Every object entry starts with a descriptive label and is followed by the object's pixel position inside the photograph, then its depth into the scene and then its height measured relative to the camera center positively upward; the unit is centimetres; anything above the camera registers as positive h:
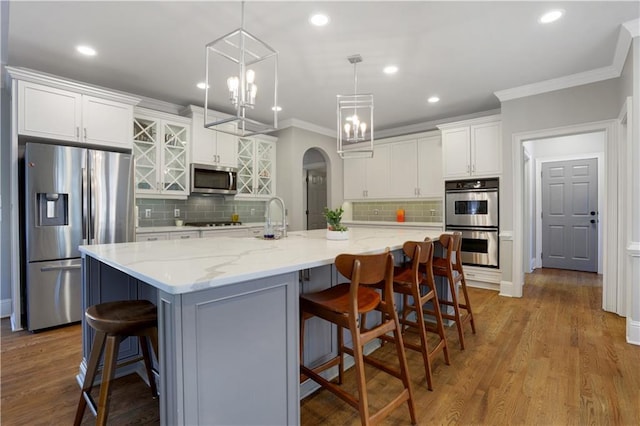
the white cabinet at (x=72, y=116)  296 +96
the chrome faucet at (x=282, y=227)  260 -15
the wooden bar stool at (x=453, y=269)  256 -53
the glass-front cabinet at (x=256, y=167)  506 +73
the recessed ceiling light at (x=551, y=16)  240 +150
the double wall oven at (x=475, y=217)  435 -11
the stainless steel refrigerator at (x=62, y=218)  291 -7
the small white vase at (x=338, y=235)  248 -20
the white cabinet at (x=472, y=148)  434 +88
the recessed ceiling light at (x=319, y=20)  245 +150
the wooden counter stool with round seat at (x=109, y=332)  140 -55
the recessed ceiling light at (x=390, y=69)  333 +151
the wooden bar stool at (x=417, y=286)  199 -54
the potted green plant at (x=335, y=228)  248 -14
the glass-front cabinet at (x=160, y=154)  395 +75
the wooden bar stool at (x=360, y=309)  146 -51
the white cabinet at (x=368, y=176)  578 +64
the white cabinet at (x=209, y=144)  436 +96
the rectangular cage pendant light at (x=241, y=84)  196 +150
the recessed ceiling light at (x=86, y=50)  288 +150
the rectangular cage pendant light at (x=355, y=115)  314 +107
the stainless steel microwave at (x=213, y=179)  437 +45
